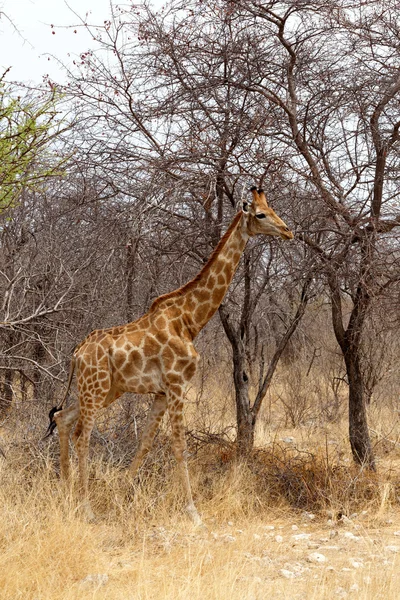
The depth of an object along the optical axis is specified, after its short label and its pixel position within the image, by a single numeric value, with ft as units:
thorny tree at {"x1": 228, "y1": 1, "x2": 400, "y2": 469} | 49.08
